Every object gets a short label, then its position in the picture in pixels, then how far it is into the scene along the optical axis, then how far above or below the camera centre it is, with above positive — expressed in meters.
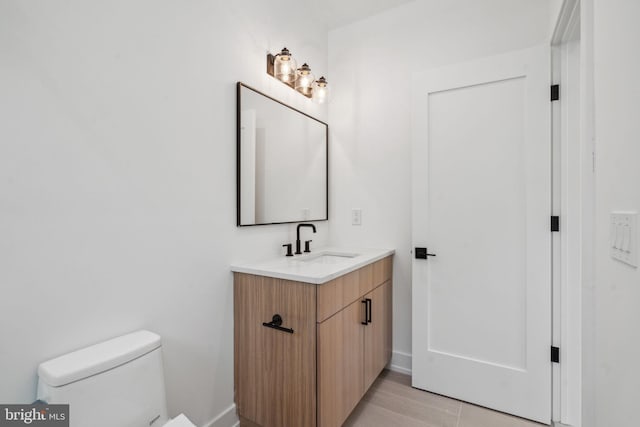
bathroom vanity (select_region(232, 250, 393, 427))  1.46 -0.65
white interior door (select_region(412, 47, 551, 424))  1.83 -0.12
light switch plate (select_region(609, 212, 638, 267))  0.70 -0.06
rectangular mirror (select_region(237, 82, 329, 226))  1.77 +0.33
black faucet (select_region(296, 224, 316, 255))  2.13 -0.19
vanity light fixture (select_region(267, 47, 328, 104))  1.97 +0.92
